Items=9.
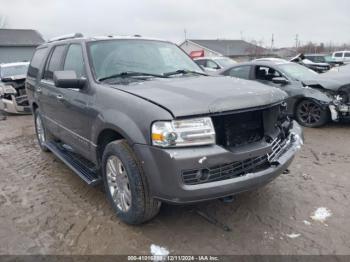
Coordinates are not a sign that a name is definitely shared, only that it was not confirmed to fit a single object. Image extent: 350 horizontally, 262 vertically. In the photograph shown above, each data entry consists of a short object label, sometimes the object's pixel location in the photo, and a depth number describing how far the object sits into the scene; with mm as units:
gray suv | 2633
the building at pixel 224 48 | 47934
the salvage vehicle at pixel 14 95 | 9609
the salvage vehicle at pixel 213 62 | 14547
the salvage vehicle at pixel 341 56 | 23656
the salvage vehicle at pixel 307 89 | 6738
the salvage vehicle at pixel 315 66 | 12580
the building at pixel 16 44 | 35797
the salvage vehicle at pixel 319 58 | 22862
